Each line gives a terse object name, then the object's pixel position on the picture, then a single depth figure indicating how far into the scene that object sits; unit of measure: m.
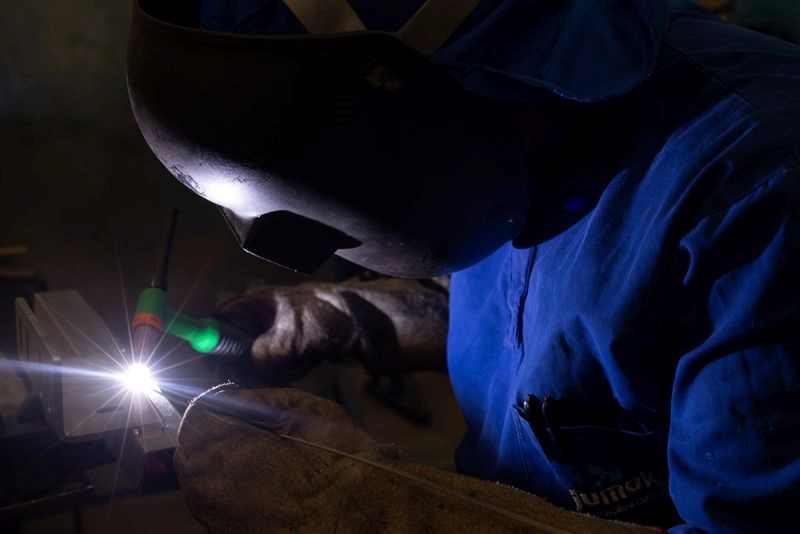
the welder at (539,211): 0.89
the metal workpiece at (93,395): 1.23
